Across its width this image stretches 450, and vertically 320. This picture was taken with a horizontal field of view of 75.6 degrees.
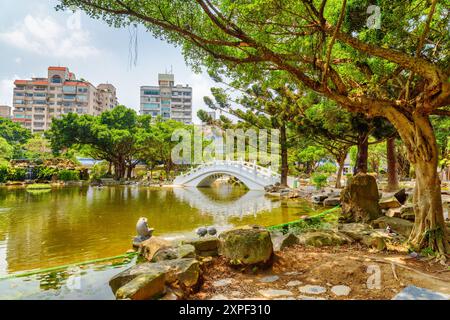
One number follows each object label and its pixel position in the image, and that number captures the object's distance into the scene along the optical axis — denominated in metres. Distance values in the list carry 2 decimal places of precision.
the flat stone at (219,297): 2.77
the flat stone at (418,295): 2.14
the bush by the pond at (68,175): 25.73
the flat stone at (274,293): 2.82
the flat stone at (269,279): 3.21
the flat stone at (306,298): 2.69
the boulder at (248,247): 3.51
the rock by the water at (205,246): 4.01
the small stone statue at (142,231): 5.50
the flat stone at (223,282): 3.11
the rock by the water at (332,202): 10.93
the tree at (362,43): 3.74
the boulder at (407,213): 5.90
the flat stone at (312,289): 2.86
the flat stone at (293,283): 3.07
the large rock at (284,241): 4.46
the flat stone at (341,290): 2.79
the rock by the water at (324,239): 4.63
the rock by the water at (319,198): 12.18
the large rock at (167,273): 2.80
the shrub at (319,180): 16.58
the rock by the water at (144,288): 2.44
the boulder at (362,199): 6.27
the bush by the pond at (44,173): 25.45
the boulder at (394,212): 6.31
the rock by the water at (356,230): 4.81
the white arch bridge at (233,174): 19.73
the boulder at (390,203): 7.07
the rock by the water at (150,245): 4.50
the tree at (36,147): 33.06
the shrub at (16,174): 24.55
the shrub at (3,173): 24.11
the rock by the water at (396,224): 5.13
